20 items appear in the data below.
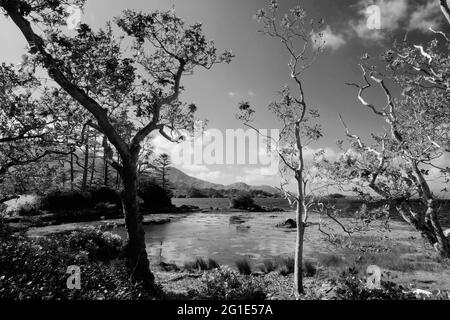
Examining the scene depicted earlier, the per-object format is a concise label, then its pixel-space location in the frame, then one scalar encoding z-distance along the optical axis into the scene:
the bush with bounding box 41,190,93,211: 45.84
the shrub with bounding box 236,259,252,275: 19.50
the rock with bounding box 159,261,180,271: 20.50
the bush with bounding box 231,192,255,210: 94.75
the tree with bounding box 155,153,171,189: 105.81
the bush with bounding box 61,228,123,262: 16.38
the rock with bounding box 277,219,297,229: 48.78
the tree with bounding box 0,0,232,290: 10.59
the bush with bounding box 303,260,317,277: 18.42
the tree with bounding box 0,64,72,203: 13.78
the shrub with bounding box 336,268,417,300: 8.37
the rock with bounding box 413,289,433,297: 8.84
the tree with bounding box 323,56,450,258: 12.35
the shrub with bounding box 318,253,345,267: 20.89
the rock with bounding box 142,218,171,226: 48.19
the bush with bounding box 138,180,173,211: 68.69
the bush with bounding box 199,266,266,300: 12.25
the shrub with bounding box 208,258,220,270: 20.91
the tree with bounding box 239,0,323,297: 13.51
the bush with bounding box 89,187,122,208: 53.36
